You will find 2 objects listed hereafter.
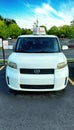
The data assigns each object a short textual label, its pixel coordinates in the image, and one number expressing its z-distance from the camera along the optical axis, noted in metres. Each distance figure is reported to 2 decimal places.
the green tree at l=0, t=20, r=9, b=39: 27.84
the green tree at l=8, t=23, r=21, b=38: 34.22
